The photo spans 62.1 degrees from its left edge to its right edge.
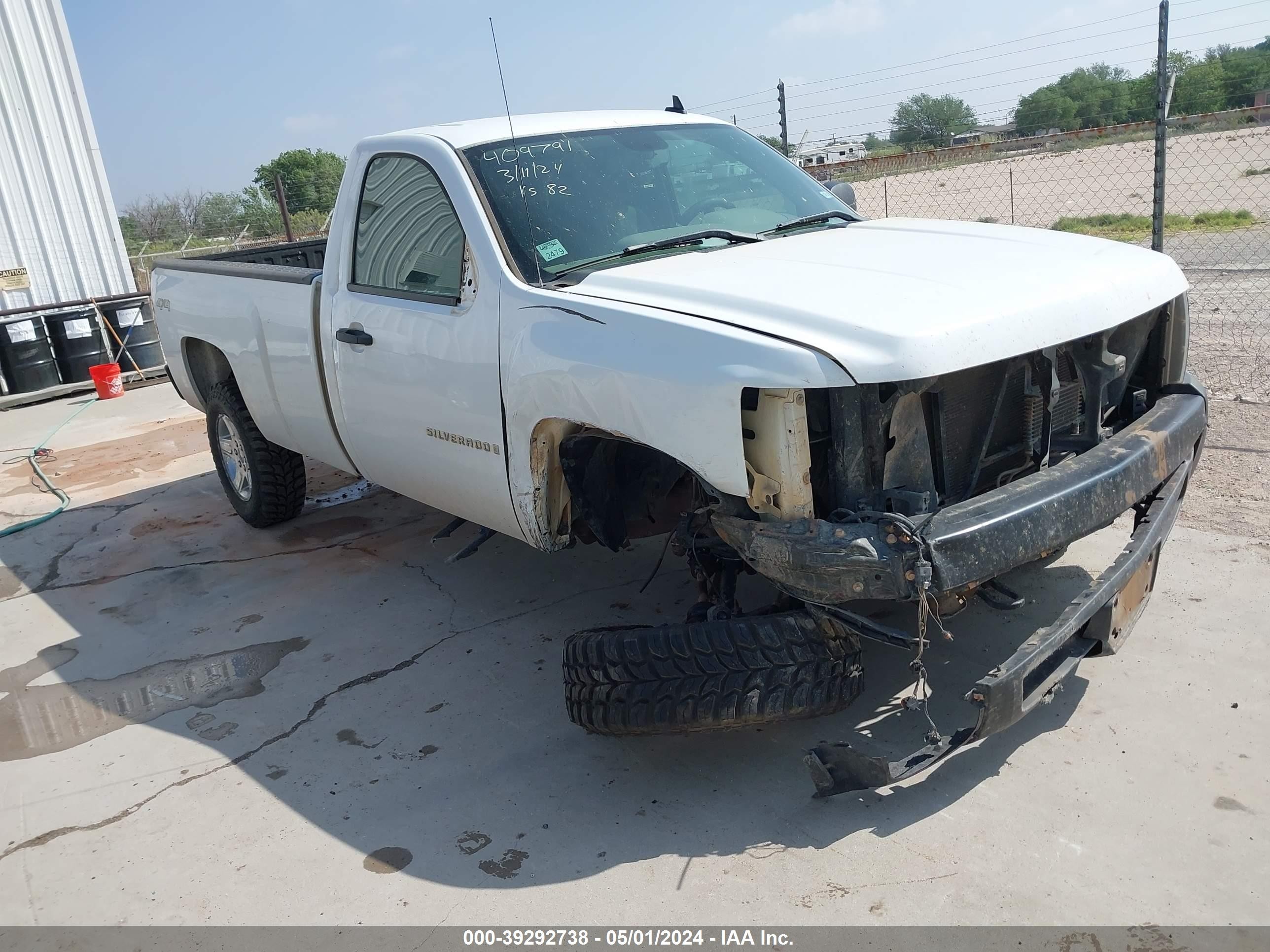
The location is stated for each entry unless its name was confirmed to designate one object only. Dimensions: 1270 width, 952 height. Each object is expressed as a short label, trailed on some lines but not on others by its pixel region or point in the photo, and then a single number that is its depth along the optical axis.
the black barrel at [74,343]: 11.61
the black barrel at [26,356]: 11.24
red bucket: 11.10
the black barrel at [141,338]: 12.11
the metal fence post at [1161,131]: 6.96
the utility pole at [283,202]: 14.45
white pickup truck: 2.82
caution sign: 13.22
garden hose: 6.66
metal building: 13.33
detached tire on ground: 3.01
